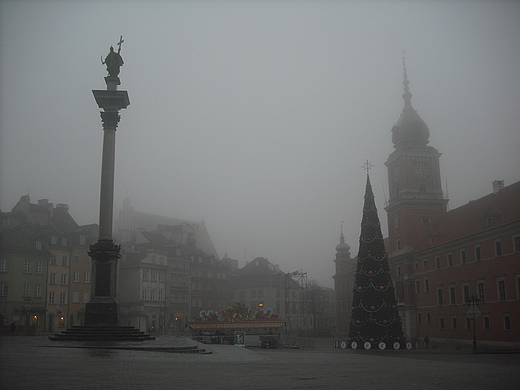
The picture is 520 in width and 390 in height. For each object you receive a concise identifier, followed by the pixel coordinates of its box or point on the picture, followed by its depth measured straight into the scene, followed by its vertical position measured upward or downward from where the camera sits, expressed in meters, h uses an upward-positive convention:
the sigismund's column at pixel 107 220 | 28.86 +5.00
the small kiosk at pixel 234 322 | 52.19 -0.87
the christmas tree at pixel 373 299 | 45.69 +0.94
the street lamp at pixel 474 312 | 42.41 -0.22
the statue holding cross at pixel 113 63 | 32.62 +14.50
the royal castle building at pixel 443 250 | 50.66 +6.34
